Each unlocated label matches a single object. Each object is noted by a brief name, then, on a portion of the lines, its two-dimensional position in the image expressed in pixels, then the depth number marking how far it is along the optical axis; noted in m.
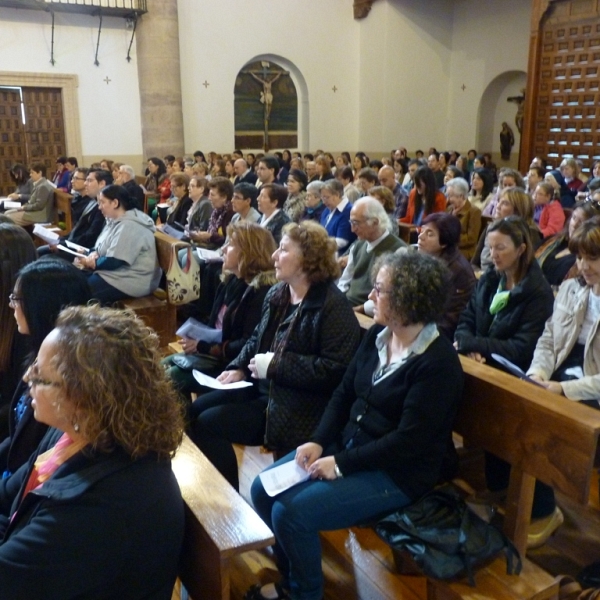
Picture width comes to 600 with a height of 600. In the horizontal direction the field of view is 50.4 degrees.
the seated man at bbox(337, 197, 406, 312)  4.03
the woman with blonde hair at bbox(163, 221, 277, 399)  3.18
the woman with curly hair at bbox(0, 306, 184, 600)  1.28
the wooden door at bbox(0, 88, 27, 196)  12.36
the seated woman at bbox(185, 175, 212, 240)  6.31
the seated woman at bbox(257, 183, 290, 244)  5.30
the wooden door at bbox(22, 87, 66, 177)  12.44
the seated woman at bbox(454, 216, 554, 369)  2.93
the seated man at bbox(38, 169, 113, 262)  6.15
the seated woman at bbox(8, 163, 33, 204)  9.22
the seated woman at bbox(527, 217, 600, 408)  2.55
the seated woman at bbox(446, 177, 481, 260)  6.02
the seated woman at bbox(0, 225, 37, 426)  2.63
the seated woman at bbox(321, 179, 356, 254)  5.55
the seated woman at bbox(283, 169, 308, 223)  6.70
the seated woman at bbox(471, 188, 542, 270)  4.53
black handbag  1.87
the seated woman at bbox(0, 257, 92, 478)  2.25
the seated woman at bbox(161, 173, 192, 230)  6.95
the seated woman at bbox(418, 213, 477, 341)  3.51
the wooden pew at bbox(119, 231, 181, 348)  5.00
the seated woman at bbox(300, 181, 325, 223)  6.27
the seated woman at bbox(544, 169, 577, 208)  8.33
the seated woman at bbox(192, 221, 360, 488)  2.59
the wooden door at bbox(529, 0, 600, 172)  10.43
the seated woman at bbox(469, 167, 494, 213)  7.56
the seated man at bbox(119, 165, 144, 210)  8.12
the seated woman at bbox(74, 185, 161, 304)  4.96
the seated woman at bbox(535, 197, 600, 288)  4.07
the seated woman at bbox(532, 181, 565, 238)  6.05
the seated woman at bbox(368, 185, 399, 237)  5.58
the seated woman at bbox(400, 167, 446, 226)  6.59
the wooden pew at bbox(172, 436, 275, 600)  1.54
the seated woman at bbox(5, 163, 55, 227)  8.27
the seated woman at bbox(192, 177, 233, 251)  5.90
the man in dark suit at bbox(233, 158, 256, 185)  9.17
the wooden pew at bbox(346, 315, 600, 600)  1.83
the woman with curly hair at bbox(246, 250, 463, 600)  2.08
